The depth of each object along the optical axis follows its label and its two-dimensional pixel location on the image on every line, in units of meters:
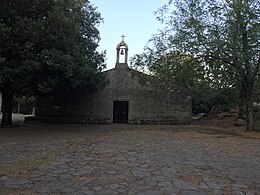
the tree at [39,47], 9.21
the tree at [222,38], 10.15
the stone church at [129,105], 16.98
